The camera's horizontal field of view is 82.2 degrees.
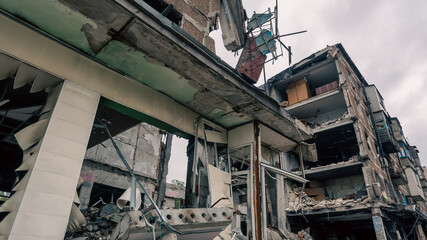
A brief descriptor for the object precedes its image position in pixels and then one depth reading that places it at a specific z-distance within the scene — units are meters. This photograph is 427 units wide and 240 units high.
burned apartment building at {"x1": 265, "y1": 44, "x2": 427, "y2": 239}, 14.05
